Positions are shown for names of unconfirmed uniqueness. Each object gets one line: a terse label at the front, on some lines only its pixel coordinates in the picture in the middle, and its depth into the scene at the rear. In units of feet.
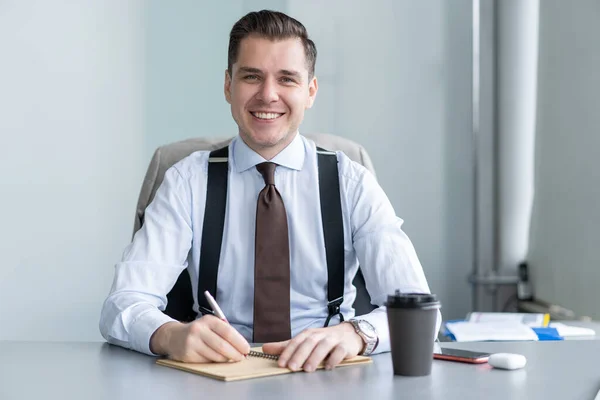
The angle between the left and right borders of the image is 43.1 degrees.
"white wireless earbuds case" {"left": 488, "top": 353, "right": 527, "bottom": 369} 3.67
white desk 3.15
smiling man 5.22
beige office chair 6.06
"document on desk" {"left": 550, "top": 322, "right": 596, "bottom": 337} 5.89
